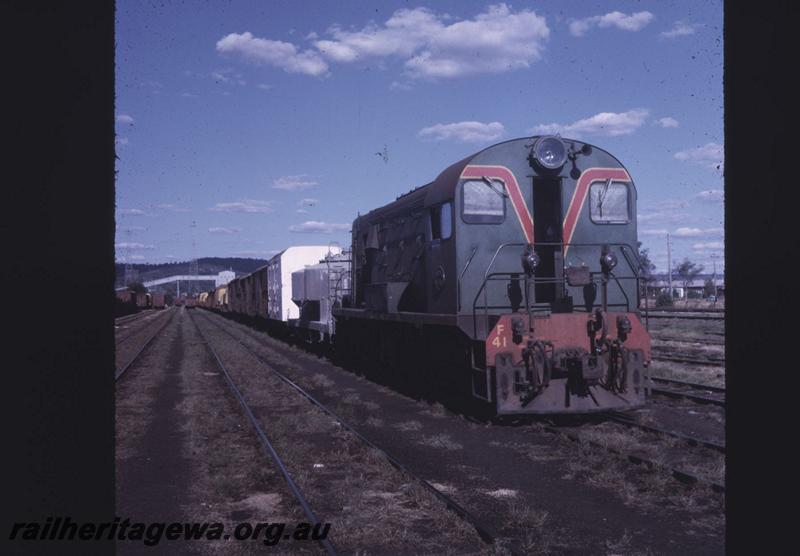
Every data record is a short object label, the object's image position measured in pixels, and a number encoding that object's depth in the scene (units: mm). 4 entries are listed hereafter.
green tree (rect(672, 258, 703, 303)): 96981
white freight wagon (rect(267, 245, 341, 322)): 26594
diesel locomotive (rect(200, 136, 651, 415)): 9086
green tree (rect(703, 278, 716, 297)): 79125
